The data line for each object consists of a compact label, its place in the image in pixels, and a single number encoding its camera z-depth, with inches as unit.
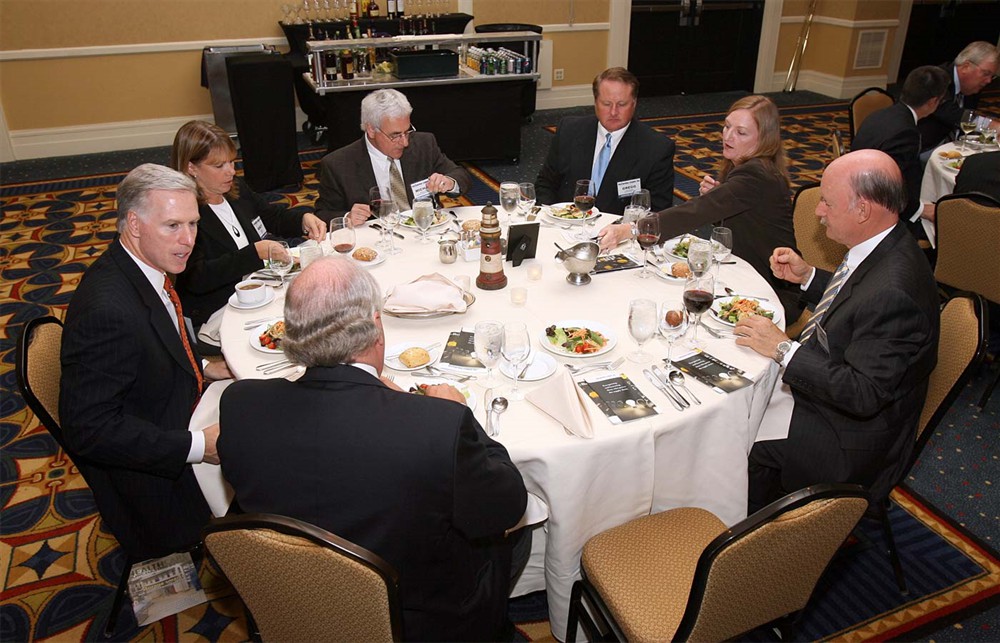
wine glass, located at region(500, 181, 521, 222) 129.0
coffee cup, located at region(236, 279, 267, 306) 102.7
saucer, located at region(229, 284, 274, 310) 103.0
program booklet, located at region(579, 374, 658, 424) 79.2
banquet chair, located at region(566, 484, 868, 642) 58.1
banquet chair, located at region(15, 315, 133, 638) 80.0
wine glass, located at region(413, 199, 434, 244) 121.6
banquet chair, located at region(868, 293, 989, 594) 86.7
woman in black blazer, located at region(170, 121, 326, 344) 115.0
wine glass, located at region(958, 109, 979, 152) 193.3
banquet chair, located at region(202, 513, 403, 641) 54.9
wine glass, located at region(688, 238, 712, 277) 100.0
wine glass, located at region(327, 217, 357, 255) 119.6
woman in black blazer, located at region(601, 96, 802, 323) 123.8
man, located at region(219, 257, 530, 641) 58.7
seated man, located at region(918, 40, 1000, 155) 213.6
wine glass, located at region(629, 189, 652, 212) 124.0
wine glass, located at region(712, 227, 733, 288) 111.7
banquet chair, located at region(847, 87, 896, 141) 216.6
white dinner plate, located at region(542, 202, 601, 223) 131.7
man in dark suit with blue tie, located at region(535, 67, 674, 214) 152.6
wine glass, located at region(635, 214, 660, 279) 109.2
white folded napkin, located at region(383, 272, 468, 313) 97.2
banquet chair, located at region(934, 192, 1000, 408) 134.0
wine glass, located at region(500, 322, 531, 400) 83.3
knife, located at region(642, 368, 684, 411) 80.7
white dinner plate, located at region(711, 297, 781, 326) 97.8
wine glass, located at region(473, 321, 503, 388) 80.4
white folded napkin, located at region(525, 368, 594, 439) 75.2
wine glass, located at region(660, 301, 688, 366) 90.4
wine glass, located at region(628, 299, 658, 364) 84.5
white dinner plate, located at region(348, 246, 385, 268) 114.7
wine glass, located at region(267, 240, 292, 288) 112.9
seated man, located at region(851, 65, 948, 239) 173.0
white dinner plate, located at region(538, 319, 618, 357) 88.9
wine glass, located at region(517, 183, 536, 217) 130.7
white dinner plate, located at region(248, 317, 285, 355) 91.1
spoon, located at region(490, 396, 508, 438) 77.7
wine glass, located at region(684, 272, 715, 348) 88.1
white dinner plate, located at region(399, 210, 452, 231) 131.0
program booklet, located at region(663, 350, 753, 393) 83.7
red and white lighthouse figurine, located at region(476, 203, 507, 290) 102.5
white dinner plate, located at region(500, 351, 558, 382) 83.6
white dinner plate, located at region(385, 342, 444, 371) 86.0
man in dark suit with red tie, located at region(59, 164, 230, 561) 77.5
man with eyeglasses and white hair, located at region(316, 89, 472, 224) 145.0
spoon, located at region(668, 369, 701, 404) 83.7
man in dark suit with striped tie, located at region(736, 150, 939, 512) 82.4
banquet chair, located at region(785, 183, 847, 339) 147.6
